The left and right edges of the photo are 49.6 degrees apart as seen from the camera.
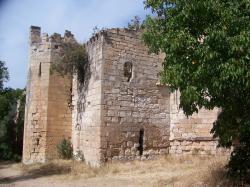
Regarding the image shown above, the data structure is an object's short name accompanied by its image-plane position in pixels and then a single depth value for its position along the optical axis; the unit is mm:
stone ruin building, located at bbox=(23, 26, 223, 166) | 10939
